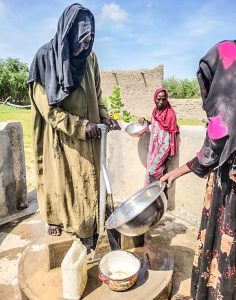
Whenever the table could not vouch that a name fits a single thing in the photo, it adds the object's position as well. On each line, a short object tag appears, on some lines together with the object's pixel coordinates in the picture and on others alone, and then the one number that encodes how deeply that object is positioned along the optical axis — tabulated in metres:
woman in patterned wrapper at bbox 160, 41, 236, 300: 1.14
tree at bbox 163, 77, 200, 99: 25.97
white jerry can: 1.50
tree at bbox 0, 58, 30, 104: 23.11
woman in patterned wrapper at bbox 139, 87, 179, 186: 2.77
